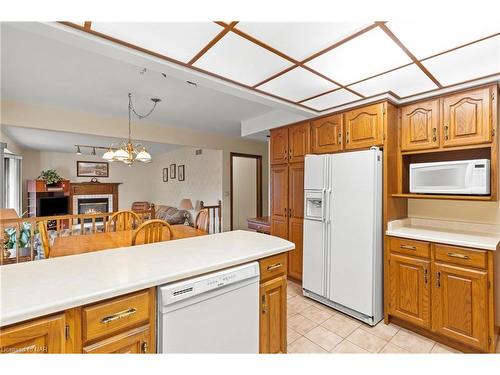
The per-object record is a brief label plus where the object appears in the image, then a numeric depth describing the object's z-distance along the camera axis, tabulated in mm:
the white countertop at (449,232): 1887
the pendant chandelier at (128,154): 3320
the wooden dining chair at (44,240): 2119
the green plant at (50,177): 6676
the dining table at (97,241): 2185
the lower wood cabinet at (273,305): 1533
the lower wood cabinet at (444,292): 1805
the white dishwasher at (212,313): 1138
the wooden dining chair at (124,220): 3418
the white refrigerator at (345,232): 2285
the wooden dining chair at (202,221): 3256
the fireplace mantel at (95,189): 7395
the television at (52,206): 6621
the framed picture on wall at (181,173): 6966
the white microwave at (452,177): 1936
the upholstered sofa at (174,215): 6044
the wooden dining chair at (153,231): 2320
